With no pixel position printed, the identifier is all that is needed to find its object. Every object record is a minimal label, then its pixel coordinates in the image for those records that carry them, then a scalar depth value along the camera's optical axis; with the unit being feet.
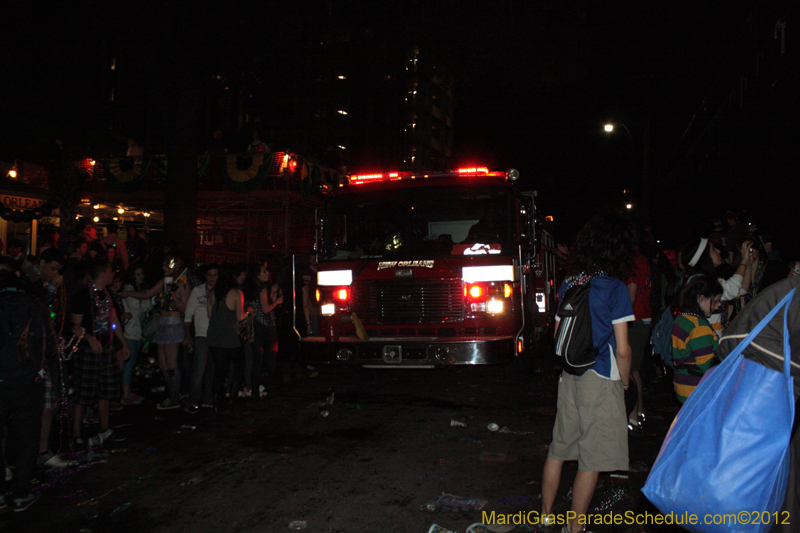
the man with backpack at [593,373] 11.38
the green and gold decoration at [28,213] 42.32
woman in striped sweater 13.66
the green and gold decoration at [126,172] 50.57
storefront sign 44.72
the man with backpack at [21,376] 13.38
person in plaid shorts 18.20
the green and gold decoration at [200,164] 48.49
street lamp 59.72
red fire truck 24.73
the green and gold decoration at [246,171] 47.11
